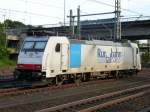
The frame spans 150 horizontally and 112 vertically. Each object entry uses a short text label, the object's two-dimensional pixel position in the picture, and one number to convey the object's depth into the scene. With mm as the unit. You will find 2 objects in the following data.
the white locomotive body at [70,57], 21562
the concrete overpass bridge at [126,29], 67762
